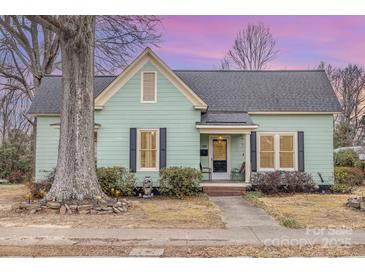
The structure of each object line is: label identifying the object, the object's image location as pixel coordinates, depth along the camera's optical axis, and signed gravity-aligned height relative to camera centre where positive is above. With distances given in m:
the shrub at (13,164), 20.67 -0.66
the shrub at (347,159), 19.97 -0.18
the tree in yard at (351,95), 30.17 +5.01
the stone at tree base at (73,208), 10.02 -1.49
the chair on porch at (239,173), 15.56 -0.77
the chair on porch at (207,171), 15.91 -0.71
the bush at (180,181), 13.58 -0.98
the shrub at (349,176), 16.17 -0.92
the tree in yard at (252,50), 26.12 +7.64
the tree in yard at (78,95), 10.20 +1.67
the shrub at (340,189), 15.02 -1.34
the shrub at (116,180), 13.60 -0.98
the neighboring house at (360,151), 19.03 +0.28
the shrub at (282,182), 14.37 -1.04
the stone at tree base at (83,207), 10.02 -1.45
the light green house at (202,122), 14.56 +1.29
